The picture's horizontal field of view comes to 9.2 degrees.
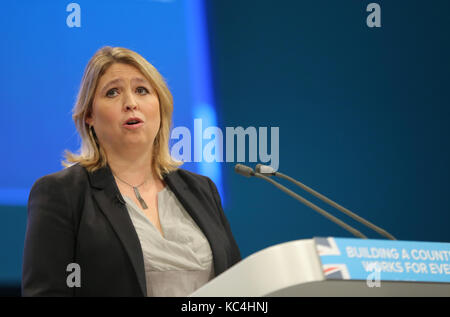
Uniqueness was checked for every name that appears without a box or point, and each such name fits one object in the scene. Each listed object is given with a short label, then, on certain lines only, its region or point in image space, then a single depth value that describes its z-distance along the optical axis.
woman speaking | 5.64
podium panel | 5.25
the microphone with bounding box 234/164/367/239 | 5.56
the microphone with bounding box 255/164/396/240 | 5.61
